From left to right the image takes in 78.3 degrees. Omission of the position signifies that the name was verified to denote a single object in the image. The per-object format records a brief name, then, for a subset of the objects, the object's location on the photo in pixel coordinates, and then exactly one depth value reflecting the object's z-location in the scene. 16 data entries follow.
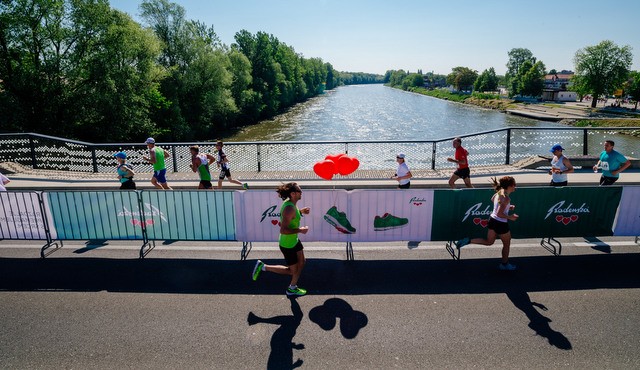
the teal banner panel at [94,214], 7.24
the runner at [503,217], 6.21
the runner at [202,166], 9.48
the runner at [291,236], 5.39
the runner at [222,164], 10.21
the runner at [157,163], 9.43
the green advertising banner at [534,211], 7.14
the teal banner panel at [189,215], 7.18
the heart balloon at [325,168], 7.84
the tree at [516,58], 136.25
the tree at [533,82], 93.38
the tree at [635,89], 62.91
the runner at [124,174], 8.36
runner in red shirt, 9.64
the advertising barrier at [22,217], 7.29
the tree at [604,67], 67.06
